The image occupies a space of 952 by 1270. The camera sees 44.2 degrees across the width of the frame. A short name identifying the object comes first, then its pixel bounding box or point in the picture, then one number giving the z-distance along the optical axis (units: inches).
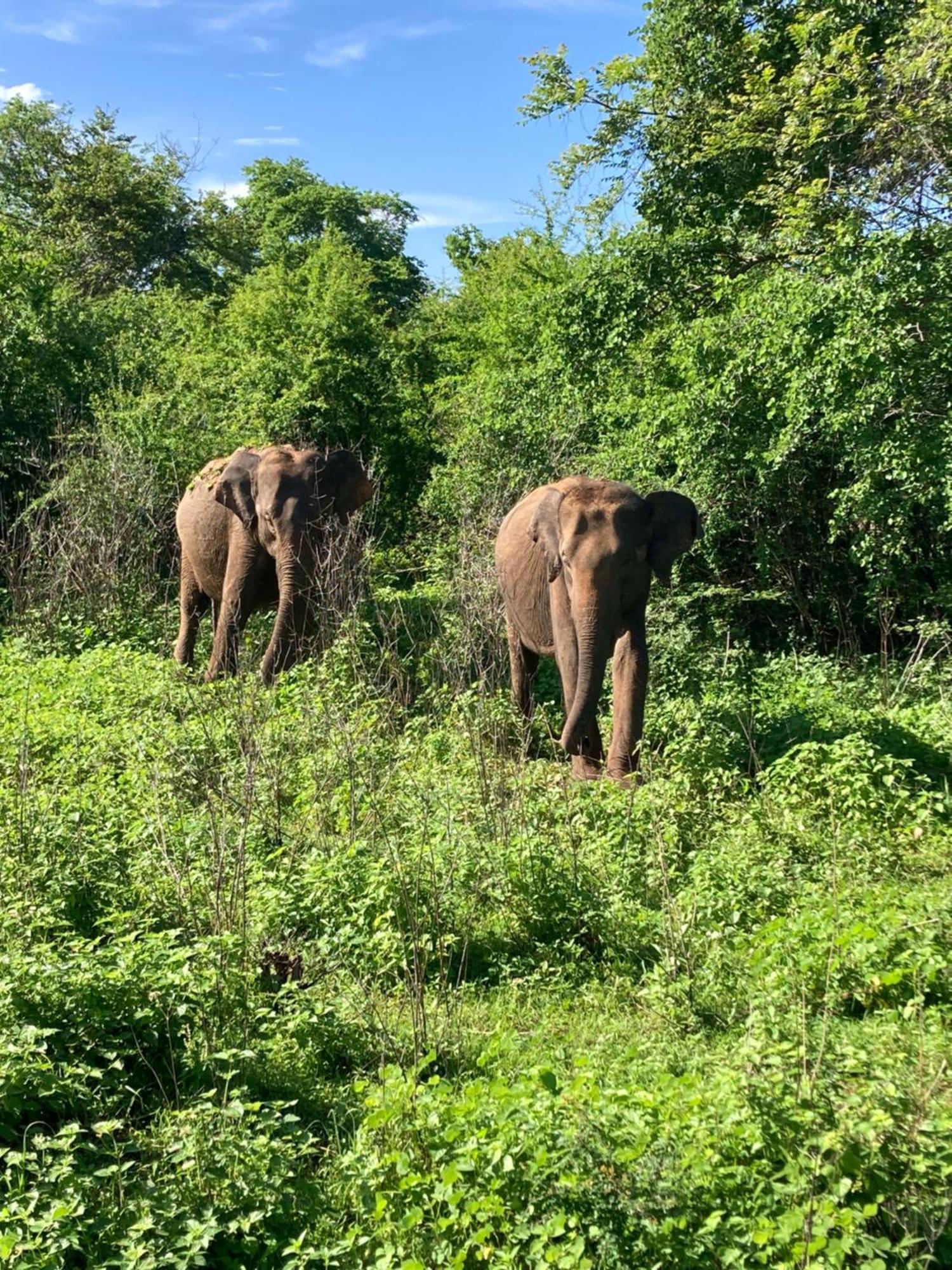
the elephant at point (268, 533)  427.8
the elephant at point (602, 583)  327.3
